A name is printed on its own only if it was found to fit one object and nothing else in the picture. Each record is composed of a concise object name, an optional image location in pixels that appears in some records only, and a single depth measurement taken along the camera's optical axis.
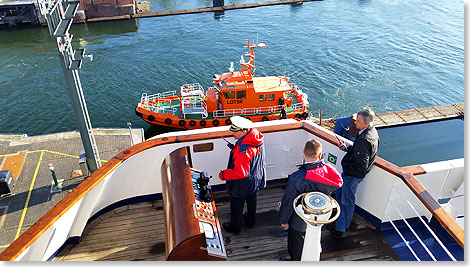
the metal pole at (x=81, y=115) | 8.18
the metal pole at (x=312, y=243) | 2.70
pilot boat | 14.67
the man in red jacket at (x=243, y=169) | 3.71
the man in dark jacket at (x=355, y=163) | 3.73
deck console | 3.15
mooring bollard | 9.82
